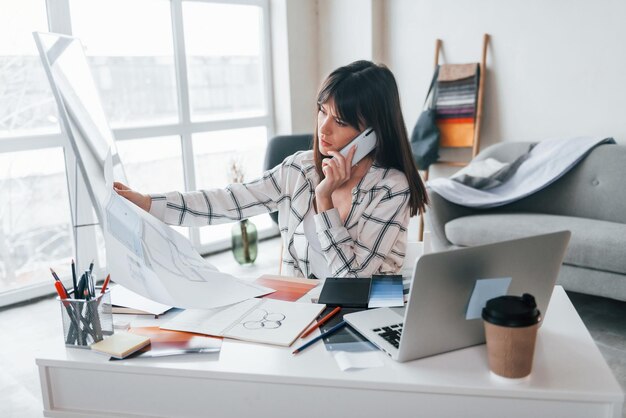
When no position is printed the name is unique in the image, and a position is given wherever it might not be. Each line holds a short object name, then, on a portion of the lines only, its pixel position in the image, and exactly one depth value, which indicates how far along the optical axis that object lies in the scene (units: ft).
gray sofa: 8.05
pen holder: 3.41
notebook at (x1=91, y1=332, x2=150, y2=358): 3.23
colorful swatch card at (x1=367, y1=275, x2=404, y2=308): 3.85
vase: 11.51
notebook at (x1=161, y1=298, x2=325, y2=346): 3.43
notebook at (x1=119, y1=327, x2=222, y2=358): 3.28
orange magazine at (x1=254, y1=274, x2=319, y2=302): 4.11
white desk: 2.79
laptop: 2.80
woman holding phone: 4.73
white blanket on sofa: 9.72
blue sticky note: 2.94
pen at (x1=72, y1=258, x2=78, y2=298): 3.49
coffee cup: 2.73
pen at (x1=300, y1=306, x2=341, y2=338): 3.44
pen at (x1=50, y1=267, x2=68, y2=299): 3.48
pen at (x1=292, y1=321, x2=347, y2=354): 3.24
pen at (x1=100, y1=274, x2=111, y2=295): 3.52
